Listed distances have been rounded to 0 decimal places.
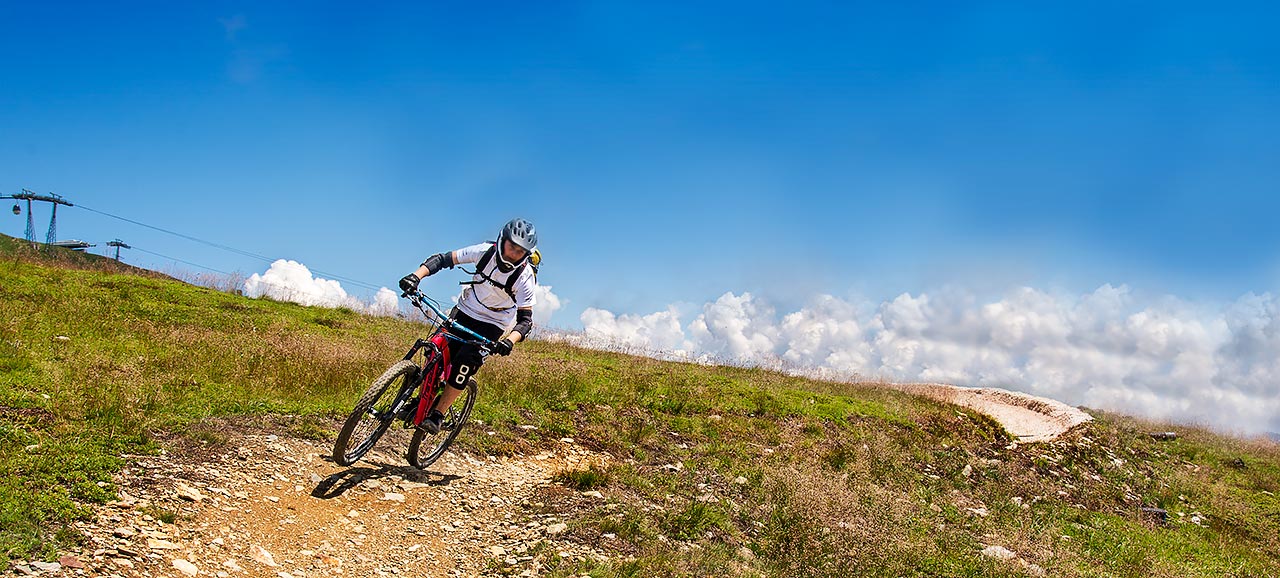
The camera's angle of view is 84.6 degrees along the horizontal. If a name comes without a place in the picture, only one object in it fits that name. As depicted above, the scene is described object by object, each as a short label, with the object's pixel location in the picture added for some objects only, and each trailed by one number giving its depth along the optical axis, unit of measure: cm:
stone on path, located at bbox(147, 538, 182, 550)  579
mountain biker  854
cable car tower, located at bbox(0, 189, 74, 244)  5899
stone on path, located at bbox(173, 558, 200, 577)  560
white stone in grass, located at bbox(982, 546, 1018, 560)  891
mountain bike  816
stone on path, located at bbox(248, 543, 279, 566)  610
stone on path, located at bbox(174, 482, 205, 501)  676
